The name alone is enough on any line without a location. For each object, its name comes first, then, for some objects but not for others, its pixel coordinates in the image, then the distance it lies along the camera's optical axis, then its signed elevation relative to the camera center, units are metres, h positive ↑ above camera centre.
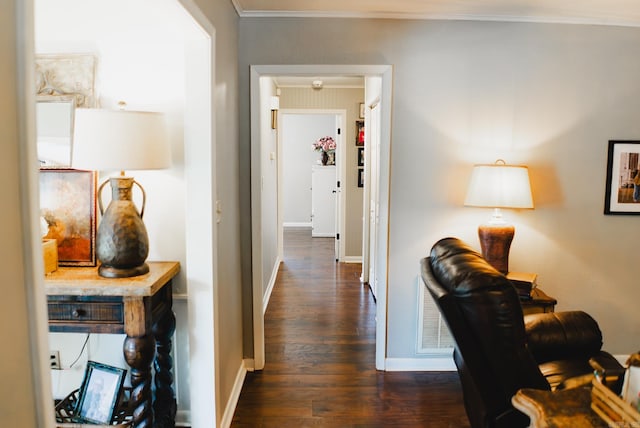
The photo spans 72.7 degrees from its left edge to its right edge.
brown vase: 7.90 +0.34
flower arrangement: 7.89 +0.57
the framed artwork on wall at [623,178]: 2.97 +0.00
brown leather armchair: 1.45 -0.53
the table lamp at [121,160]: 1.71 +0.06
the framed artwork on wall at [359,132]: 6.05 +0.61
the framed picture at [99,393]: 2.03 -1.04
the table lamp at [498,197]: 2.62 -0.12
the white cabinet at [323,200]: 7.84 -0.45
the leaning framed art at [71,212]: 2.01 -0.18
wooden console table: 1.71 -0.55
